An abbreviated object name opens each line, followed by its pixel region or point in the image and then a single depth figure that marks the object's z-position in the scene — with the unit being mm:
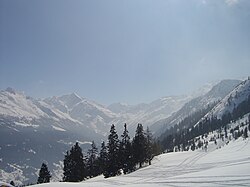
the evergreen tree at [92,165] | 71504
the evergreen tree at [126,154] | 54016
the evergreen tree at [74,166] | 56664
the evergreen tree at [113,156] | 54418
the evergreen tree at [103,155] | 62486
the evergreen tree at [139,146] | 54336
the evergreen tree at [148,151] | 55523
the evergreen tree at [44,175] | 58262
